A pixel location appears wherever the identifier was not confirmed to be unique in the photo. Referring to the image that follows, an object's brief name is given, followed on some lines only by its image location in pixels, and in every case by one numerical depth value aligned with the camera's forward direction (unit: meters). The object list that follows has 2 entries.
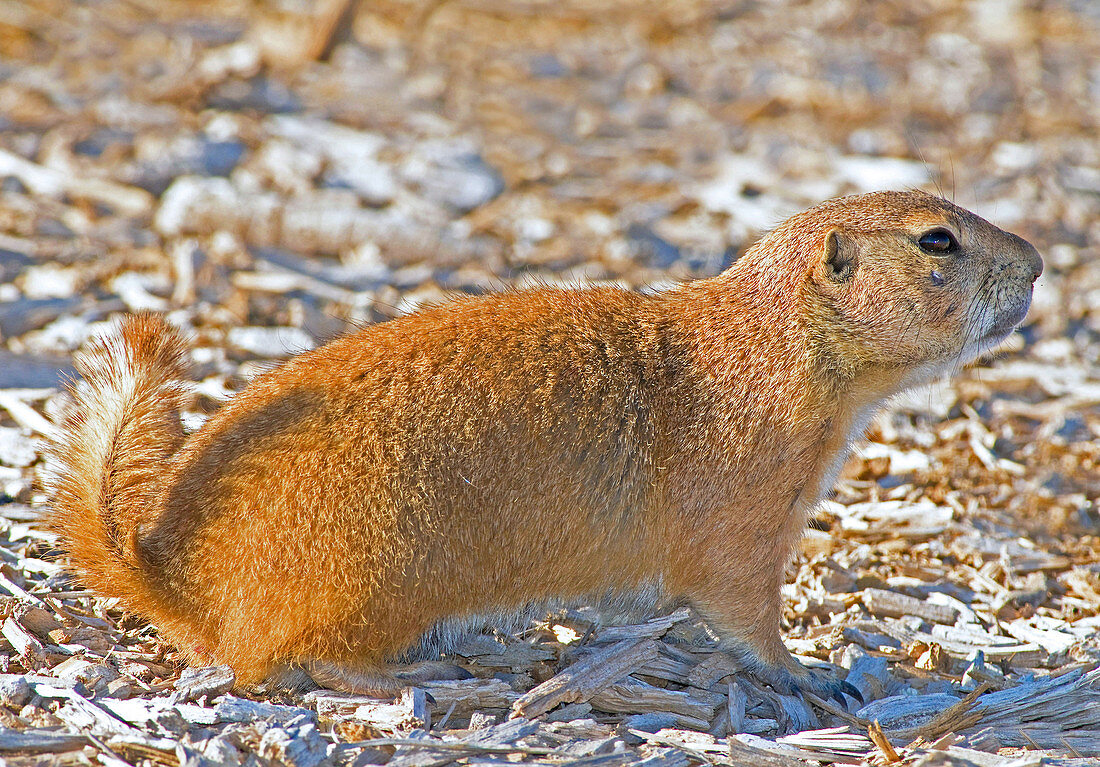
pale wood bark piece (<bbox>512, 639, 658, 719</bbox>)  8.39
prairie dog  8.02
